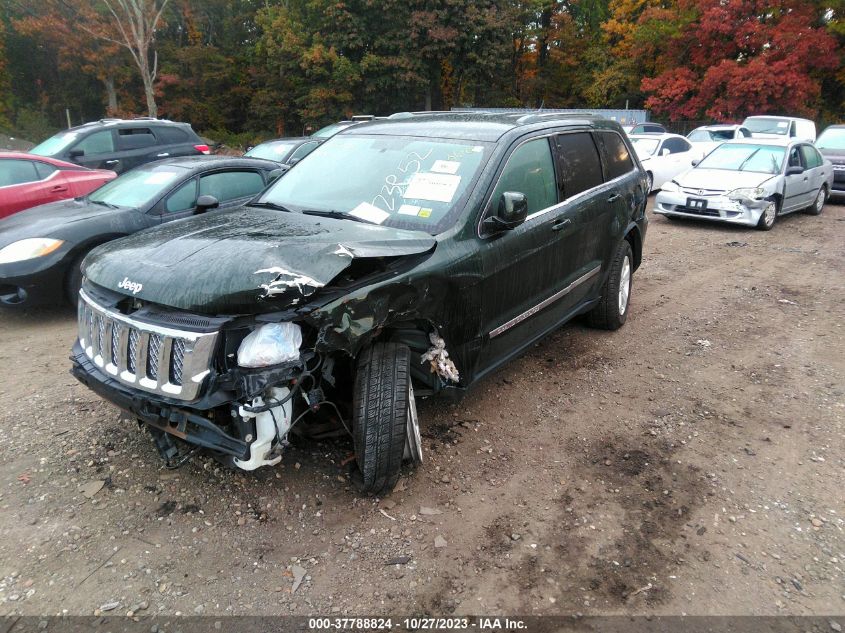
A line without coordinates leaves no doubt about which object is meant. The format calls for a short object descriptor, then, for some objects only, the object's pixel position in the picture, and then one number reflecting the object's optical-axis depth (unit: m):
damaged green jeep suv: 2.68
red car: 7.50
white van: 17.20
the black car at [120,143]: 9.41
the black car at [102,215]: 5.47
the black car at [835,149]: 13.03
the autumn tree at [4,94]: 30.05
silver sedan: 10.01
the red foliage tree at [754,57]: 23.61
